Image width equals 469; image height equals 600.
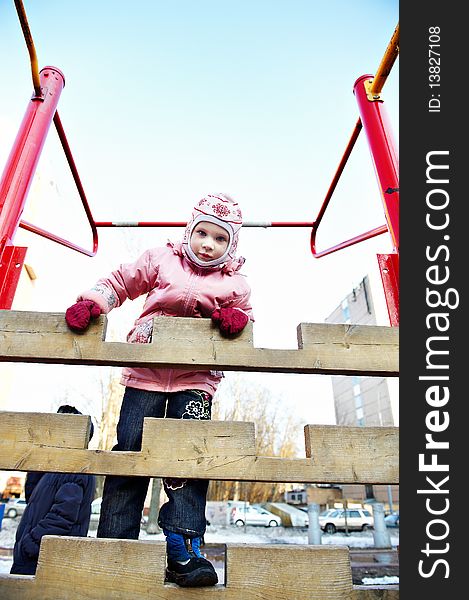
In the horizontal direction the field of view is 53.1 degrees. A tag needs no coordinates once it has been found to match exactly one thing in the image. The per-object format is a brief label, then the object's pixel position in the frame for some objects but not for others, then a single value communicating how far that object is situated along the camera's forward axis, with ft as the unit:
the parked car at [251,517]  43.19
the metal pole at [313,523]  28.14
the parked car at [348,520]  46.37
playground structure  3.48
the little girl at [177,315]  4.23
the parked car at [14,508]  41.75
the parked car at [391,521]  51.00
